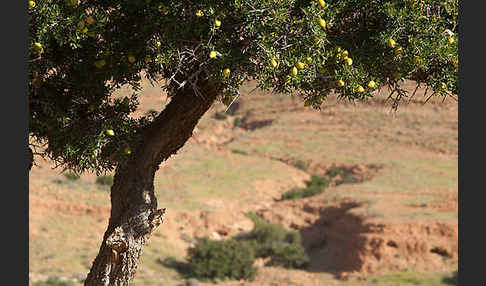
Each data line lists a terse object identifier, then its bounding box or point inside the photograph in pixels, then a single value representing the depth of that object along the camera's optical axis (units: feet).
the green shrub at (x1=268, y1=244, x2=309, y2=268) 83.97
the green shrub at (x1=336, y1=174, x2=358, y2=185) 120.88
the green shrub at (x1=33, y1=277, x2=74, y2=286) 57.67
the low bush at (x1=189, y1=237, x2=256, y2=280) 74.69
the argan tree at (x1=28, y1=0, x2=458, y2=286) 15.88
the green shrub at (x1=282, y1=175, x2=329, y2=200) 112.37
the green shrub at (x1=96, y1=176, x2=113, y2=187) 96.58
